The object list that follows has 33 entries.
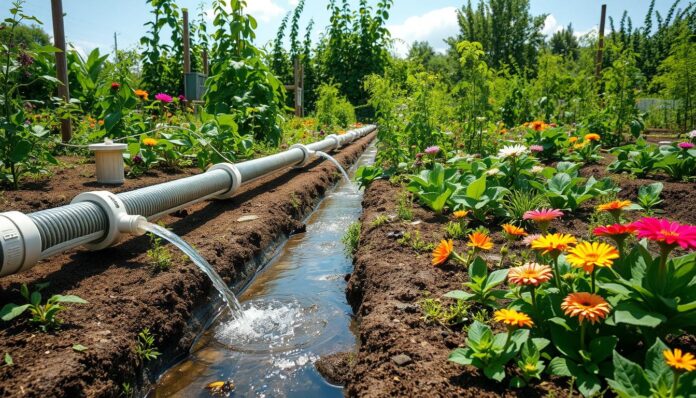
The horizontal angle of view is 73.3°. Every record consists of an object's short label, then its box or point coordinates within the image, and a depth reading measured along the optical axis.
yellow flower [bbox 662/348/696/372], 1.06
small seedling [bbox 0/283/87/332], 1.81
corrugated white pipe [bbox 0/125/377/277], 2.01
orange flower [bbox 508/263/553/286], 1.42
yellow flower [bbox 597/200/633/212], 1.78
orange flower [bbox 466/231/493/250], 2.06
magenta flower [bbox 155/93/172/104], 5.46
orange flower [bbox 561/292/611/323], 1.31
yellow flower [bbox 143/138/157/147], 4.64
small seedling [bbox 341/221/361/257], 3.73
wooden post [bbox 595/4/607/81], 8.91
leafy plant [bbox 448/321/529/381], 1.49
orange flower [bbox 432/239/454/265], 2.14
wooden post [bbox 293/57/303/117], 13.78
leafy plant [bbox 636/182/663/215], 3.18
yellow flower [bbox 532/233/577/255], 1.46
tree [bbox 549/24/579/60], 48.97
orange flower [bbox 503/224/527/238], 1.98
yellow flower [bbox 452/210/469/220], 2.67
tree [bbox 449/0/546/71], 22.22
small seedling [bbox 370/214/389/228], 3.45
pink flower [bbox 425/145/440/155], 4.22
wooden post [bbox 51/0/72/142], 4.80
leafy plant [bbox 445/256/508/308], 1.87
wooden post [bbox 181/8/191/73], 8.90
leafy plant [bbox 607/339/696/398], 1.20
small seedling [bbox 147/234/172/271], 2.54
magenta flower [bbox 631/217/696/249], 1.25
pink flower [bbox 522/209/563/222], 1.68
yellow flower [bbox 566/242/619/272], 1.37
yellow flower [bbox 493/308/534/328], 1.38
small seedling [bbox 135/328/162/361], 1.96
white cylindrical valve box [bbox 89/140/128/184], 4.01
